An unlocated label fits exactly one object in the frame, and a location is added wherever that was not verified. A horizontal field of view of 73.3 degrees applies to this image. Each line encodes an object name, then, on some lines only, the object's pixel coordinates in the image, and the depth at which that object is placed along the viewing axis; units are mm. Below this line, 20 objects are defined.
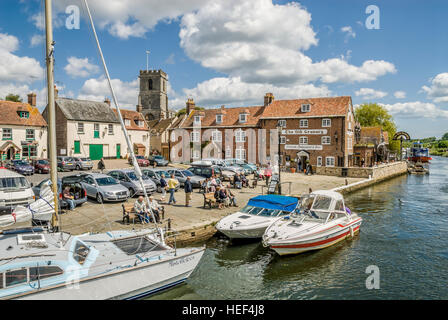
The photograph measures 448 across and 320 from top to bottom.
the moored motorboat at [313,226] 13031
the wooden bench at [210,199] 18125
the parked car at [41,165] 30625
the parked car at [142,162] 38500
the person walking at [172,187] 18781
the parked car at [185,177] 24500
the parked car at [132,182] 20266
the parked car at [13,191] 14805
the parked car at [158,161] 40000
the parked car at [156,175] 23000
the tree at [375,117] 68062
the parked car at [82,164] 33844
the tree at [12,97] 68250
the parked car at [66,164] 32375
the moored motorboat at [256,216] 14266
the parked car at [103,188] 18297
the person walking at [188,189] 18097
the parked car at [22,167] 28786
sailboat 7535
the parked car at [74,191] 16506
